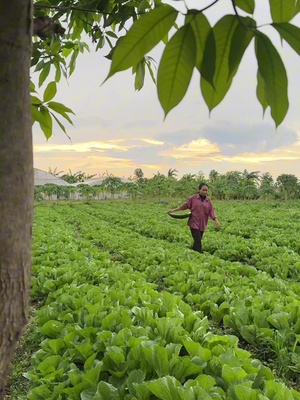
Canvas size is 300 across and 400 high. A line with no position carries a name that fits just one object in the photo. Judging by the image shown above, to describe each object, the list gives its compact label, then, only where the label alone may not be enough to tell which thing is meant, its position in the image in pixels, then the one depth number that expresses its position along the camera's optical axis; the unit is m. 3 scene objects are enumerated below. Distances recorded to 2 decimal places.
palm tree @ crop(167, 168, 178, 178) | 64.24
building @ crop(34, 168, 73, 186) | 60.47
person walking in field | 9.41
